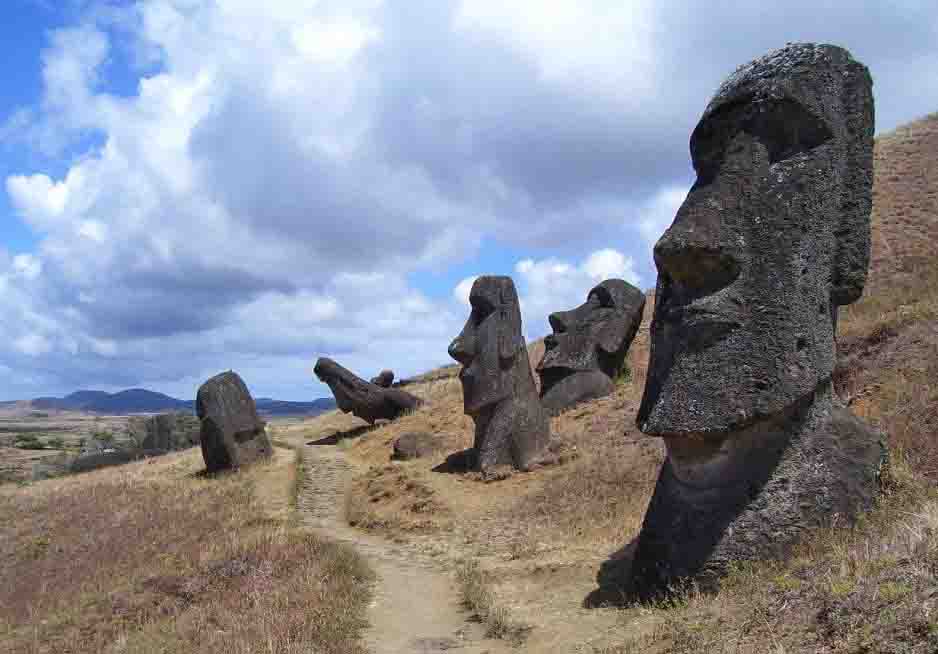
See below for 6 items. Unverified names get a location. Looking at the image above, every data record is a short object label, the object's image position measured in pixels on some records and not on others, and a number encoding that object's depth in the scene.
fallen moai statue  25.02
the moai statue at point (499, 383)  14.80
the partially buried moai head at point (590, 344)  18.55
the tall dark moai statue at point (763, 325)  6.11
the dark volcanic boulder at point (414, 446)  18.50
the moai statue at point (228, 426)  20.50
